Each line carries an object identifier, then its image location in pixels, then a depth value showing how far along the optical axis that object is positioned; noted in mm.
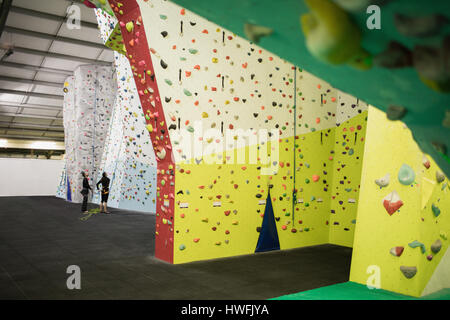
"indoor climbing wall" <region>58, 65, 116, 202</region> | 12391
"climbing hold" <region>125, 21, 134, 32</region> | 4395
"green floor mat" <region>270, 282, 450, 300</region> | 3195
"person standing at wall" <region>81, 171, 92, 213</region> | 10029
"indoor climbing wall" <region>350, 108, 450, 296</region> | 3244
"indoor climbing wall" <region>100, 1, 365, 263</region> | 4562
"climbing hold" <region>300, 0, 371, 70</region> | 744
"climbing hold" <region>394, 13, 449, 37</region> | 687
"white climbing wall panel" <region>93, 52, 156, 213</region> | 9547
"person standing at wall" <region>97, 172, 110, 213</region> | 9680
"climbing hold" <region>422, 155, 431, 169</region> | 3303
